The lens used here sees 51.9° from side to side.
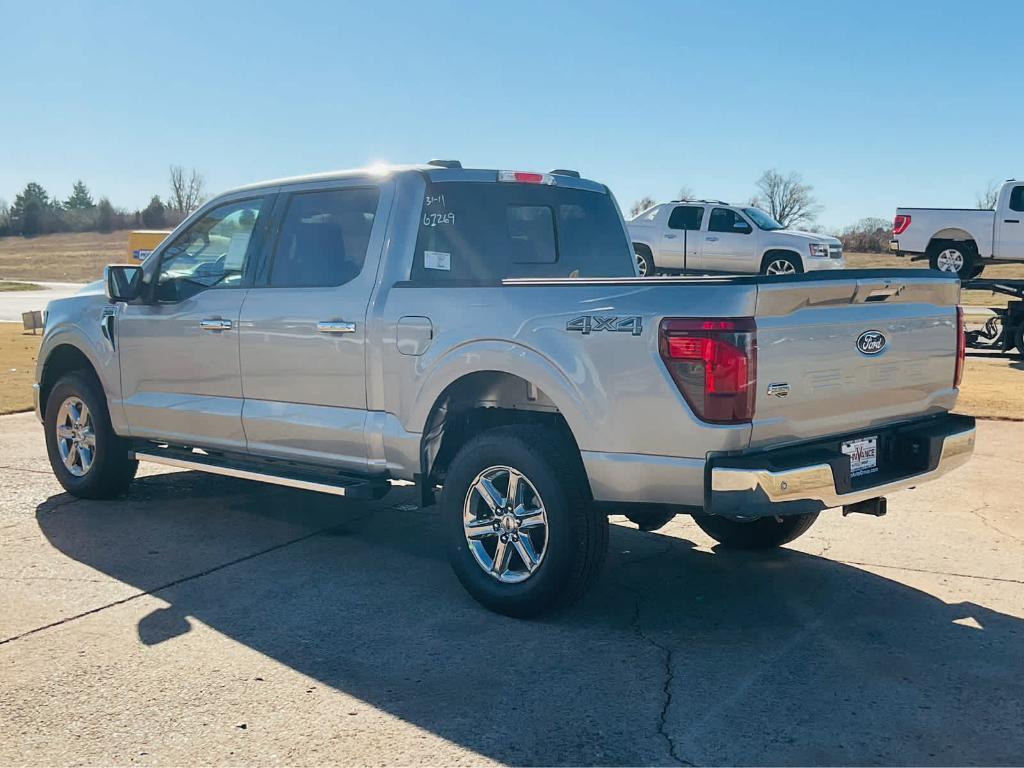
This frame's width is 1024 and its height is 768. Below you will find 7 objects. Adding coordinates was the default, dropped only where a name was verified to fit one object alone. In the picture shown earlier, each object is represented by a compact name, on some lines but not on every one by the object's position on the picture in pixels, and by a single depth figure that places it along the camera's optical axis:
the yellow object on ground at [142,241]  20.30
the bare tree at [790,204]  80.44
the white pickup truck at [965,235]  19.69
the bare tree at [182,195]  89.19
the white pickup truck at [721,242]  20.23
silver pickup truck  4.20
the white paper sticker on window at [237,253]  6.16
